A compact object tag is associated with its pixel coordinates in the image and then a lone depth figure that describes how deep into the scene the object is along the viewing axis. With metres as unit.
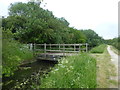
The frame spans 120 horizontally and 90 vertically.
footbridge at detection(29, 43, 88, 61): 9.59
